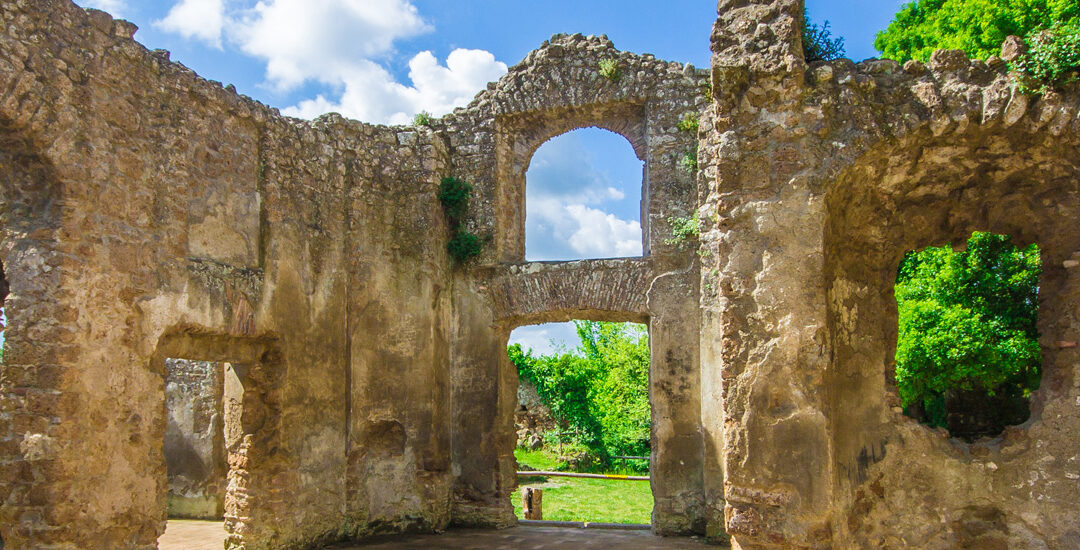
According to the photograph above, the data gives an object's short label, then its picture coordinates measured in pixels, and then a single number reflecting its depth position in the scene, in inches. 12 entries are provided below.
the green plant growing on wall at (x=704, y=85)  368.2
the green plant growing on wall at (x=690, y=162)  378.6
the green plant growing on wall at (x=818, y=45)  231.6
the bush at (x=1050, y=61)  198.1
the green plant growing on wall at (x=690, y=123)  379.9
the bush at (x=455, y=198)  402.3
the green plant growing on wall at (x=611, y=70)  393.1
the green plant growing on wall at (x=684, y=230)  369.4
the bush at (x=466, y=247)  397.7
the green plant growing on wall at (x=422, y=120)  414.3
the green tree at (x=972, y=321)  357.7
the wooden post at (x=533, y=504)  450.0
